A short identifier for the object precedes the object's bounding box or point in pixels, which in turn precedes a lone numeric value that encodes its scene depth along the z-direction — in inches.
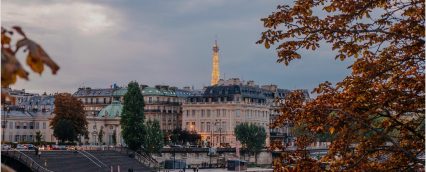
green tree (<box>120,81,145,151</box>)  3727.9
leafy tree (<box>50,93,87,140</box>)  3850.9
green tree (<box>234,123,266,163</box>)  4680.1
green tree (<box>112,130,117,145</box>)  4617.1
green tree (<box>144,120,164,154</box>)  3799.2
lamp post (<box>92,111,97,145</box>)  5044.8
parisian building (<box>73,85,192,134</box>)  5851.4
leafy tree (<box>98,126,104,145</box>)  4563.0
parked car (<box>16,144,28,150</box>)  3266.5
